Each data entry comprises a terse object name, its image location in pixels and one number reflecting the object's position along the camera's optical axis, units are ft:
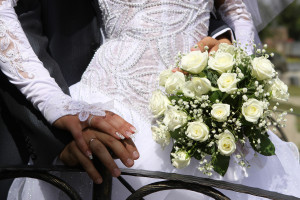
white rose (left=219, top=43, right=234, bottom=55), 6.17
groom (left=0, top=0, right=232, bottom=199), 6.27
